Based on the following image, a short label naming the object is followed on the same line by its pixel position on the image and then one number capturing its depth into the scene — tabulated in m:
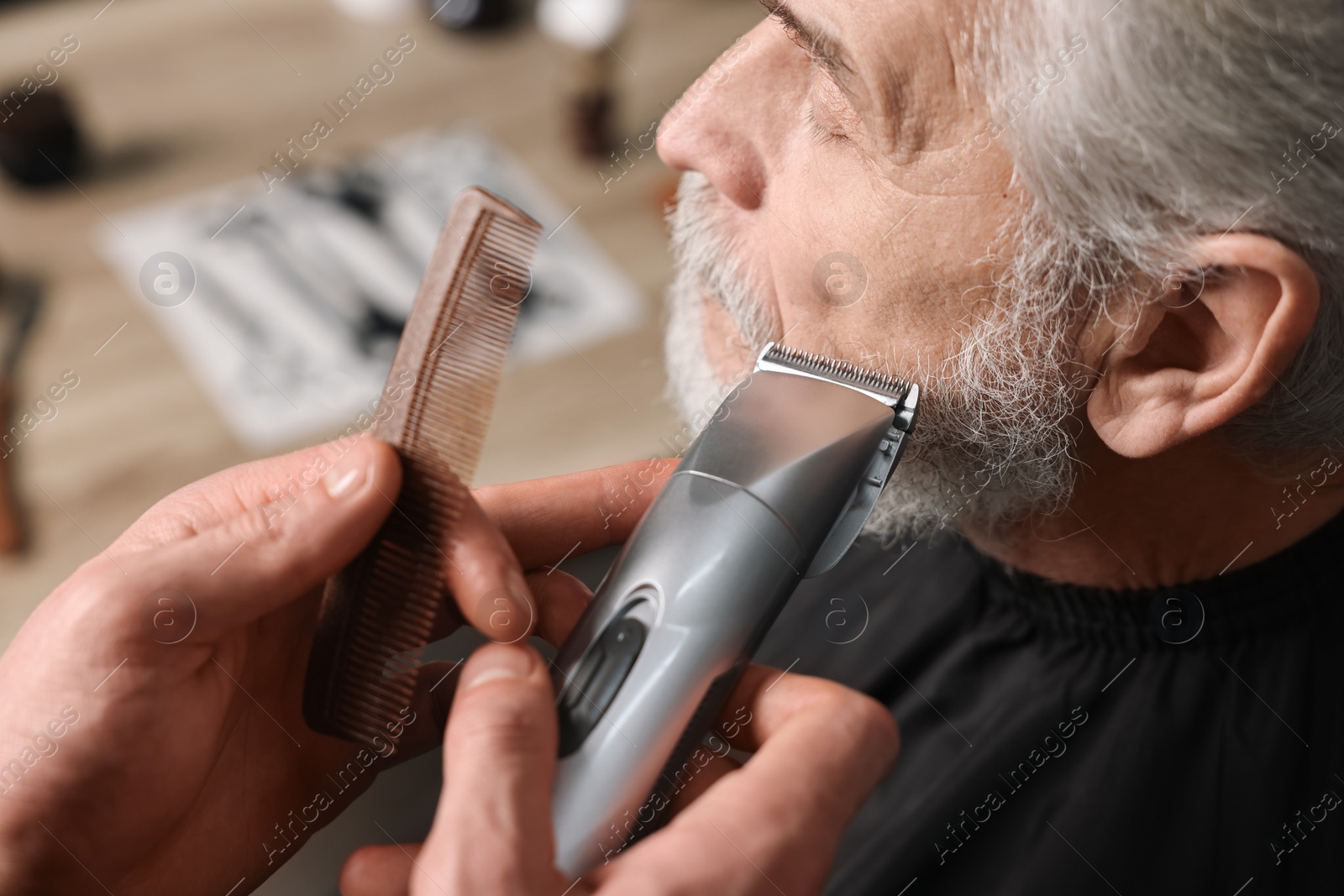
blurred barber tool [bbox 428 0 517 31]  1.41
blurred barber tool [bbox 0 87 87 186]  1.17
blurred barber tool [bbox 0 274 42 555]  0.97
